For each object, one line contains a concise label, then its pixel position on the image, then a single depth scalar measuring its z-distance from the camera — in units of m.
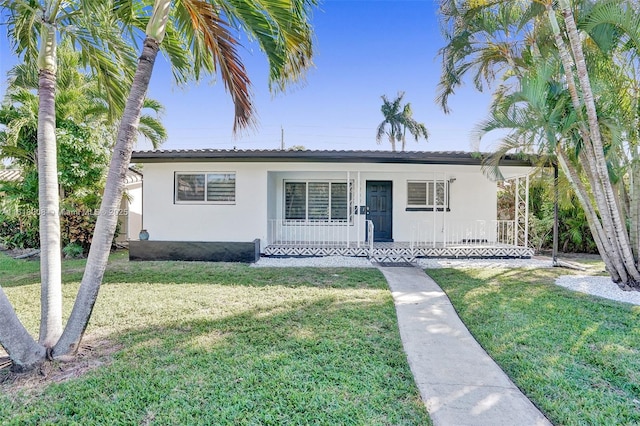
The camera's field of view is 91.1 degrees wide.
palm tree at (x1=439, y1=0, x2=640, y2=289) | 5.76
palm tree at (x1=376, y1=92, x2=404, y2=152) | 29.00
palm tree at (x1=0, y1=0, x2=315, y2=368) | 3.29
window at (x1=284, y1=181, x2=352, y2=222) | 11.59
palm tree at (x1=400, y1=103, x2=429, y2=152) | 28.72
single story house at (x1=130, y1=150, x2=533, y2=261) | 9.30
